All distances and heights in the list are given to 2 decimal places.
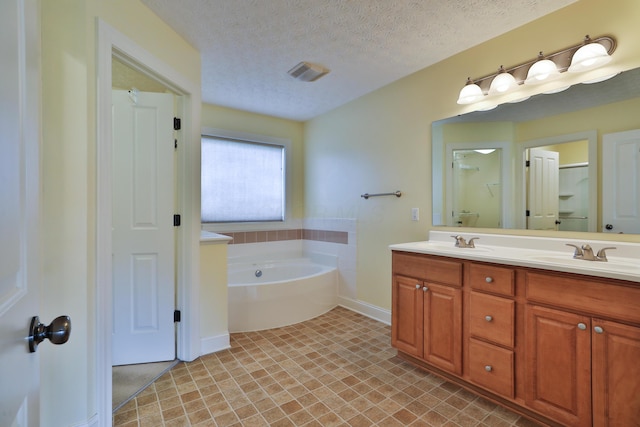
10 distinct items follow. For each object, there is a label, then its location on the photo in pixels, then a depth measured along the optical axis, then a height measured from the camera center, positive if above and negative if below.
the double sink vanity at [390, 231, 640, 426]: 1.29 -0.59
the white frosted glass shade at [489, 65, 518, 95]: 2.03 +0.90
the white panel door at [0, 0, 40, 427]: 0.46 +0.01
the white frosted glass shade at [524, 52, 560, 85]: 1.83 +0.89
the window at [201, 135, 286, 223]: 3.54 +0.42
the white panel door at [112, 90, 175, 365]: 2.12 -0.11
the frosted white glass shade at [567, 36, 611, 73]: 1.63 +0.87
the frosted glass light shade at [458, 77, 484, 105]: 2.20 +0.89
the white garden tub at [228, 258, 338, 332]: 2.79 -0.84
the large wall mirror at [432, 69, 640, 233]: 1.66 +0.34
